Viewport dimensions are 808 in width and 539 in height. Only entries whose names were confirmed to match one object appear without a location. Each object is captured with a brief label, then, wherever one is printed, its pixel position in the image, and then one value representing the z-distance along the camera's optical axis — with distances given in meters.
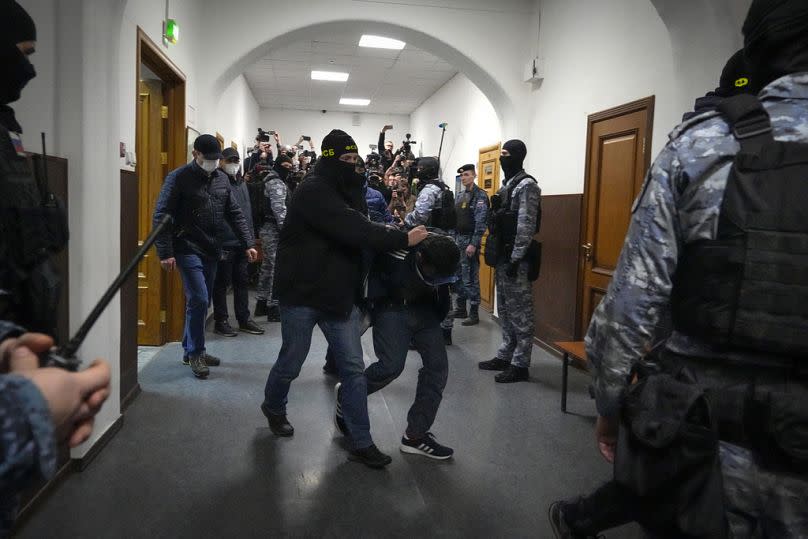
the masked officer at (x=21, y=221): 1.55
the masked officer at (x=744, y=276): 1.04
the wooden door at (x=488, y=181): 7.07
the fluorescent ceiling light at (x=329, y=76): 9.45
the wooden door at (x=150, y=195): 4.62
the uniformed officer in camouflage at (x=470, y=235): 6.06
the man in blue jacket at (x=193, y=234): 3.89
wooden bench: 3.49
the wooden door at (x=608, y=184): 4.06
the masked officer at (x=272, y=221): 5.52
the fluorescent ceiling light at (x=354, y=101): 11.76
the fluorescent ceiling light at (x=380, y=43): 7.43
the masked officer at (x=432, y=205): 4.61
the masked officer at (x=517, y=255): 4.06
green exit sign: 4.16
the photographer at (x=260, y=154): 7.64
